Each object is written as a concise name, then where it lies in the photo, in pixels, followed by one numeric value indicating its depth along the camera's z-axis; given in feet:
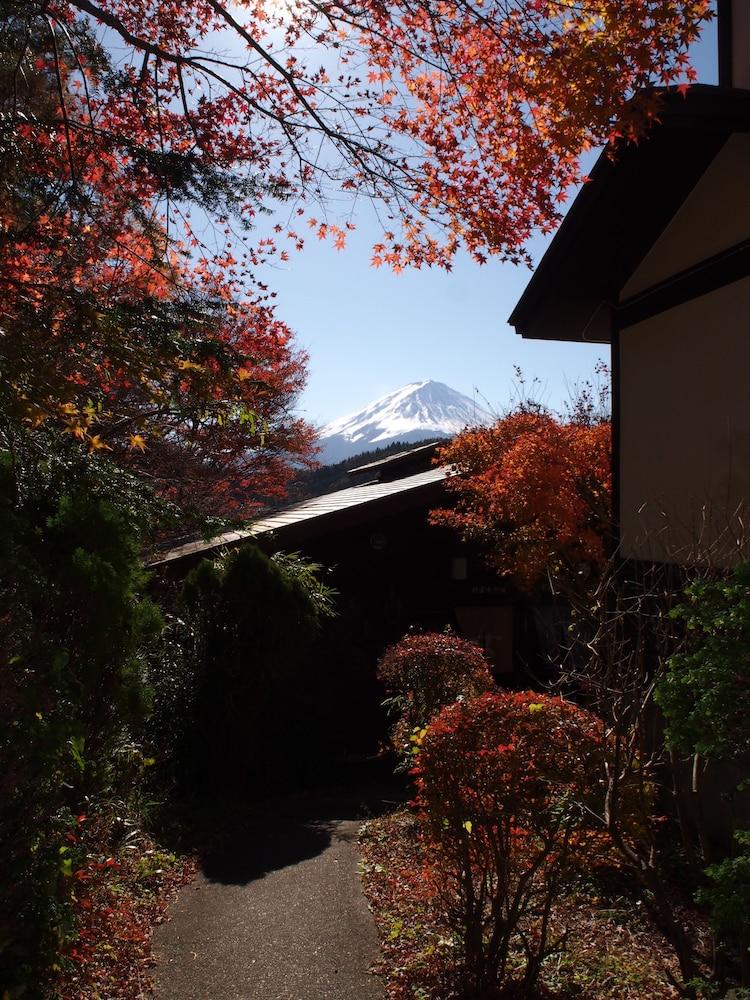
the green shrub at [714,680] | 10.03
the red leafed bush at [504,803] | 14.19
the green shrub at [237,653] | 30.48
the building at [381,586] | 38.01
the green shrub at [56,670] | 11.61
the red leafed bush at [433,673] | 28.50
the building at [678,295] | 20.99
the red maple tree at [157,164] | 17.04
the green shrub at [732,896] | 9.43
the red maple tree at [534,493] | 34.09
